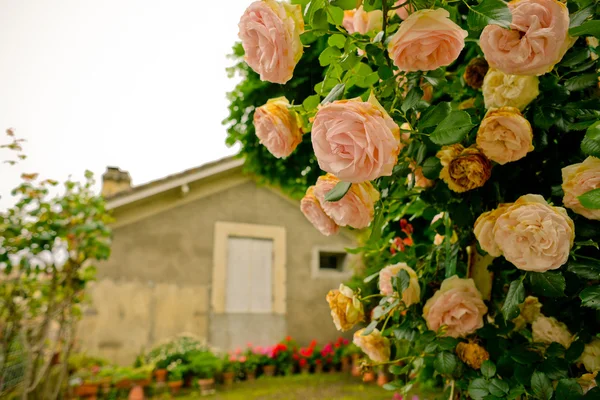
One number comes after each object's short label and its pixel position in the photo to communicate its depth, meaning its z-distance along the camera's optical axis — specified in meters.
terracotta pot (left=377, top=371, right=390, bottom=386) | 5.60
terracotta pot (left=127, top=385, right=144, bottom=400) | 5.18
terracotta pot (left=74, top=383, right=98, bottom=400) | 5.05
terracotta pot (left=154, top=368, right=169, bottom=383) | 5.72
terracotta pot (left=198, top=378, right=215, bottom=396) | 5.75
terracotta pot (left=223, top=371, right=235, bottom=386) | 6.13
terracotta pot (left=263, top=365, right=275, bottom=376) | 6.62
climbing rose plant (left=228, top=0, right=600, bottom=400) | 0.61
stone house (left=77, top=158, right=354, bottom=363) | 6.43
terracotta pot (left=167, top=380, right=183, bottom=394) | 5.61
